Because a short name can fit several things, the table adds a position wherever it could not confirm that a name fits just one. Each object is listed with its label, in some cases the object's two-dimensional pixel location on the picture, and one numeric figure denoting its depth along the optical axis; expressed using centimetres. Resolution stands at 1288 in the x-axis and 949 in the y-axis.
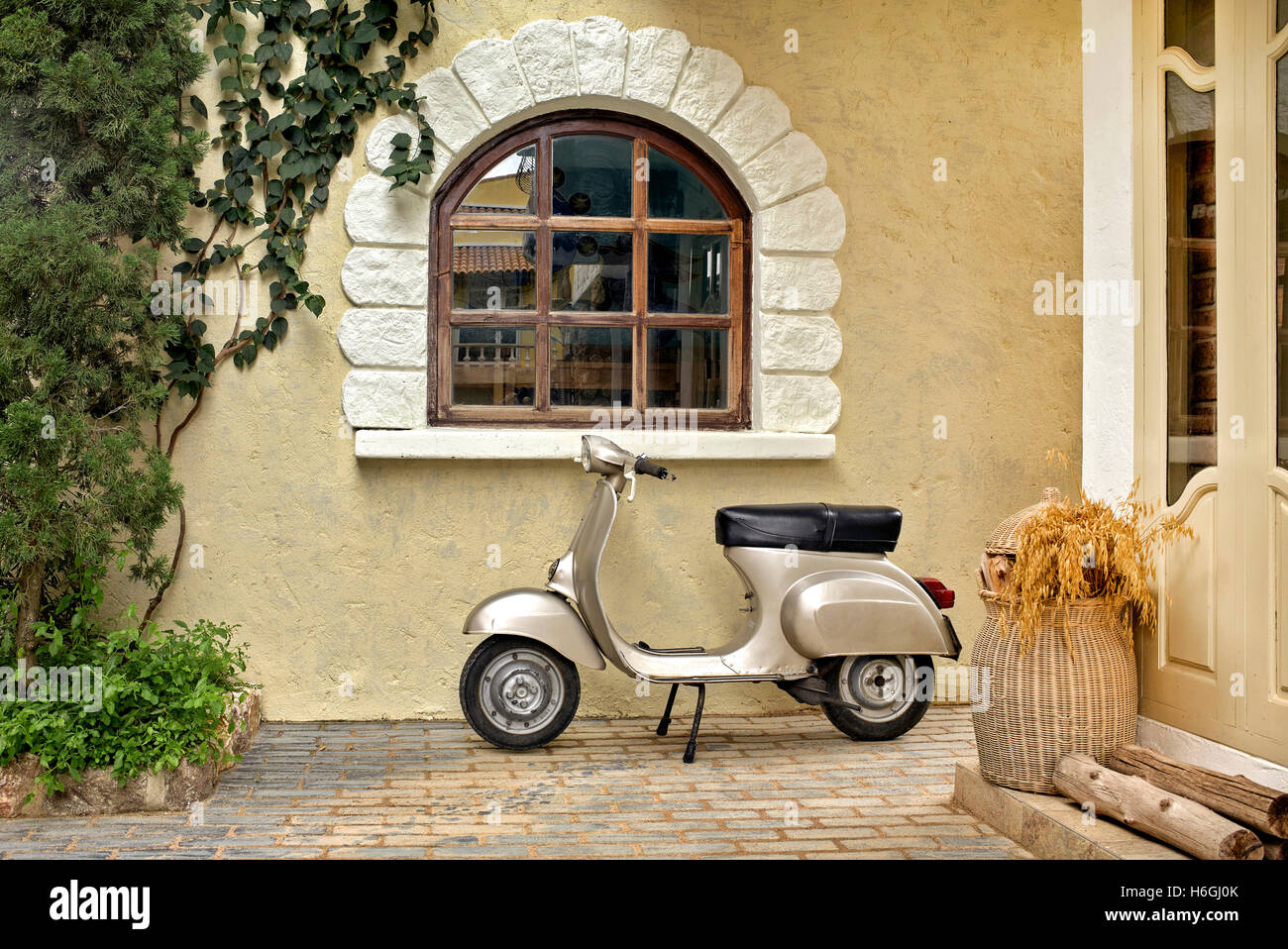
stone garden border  359
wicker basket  338
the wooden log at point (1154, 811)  279
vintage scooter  436
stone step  296
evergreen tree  376
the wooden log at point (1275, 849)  282
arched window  508
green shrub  360
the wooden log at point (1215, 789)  283
